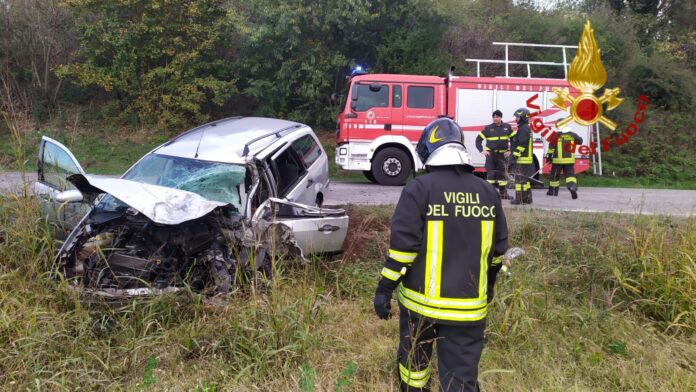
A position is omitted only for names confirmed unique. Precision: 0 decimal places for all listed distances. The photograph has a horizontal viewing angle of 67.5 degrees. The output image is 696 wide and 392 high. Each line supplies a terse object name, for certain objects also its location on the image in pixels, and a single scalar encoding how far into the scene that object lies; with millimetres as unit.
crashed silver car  3891
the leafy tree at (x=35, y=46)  16047
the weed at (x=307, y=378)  2973
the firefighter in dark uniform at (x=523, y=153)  8477
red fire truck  11000
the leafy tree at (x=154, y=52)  15109
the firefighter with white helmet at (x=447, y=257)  2551
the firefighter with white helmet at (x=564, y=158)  9125
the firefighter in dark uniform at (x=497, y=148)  8781
